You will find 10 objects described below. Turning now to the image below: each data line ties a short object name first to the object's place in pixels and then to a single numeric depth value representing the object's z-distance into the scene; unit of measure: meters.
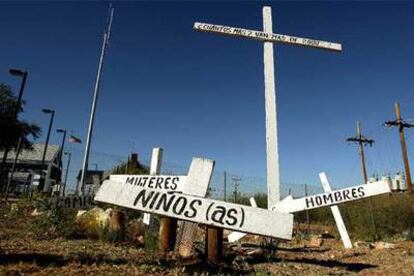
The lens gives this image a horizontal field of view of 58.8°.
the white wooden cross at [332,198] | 5.09
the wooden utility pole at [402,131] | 20.79
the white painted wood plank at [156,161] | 5.89
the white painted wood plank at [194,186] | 3.33
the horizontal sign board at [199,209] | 2.99
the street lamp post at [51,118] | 25.25
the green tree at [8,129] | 27.79
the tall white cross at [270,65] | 5.48
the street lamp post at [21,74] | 18.59
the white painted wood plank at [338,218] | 7.37
